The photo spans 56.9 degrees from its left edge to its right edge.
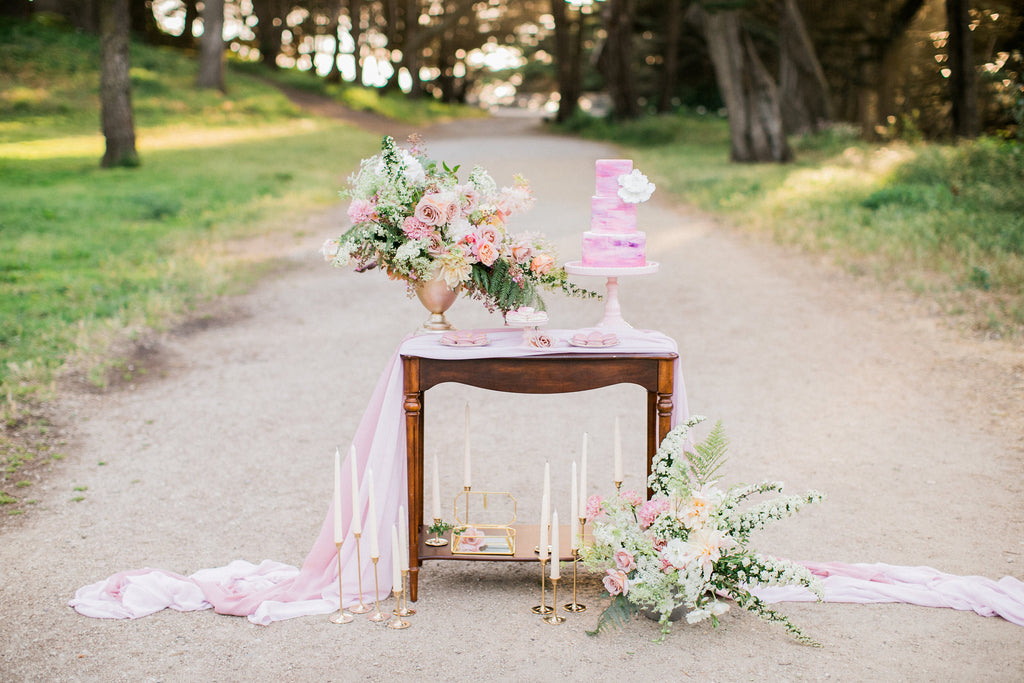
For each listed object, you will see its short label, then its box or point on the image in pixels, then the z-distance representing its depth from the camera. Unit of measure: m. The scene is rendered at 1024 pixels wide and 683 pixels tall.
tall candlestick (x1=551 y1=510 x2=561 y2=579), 3.94
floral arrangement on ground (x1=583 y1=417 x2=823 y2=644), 3.84
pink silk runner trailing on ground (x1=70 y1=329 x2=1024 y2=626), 4.12
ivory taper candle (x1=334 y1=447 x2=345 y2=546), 4.03
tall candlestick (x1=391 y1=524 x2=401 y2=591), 4.04
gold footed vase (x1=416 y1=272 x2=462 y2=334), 4.33
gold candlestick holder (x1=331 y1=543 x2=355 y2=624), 4.10
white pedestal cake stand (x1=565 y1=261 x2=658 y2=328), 4.28
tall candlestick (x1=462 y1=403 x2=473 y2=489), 4.79
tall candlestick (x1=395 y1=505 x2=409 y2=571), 4.10
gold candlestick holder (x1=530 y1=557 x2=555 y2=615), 4.13
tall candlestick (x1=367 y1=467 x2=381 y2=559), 4.03
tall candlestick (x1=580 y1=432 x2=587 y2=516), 4.20
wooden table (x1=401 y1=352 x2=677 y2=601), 4.12
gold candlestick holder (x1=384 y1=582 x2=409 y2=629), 4.02
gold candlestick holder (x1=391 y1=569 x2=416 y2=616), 4.11
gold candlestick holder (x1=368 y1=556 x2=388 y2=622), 4.09
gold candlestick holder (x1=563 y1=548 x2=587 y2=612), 4.18
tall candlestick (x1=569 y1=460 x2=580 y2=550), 4.13
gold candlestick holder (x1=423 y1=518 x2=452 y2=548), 4.55
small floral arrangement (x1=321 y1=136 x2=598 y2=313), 4.17
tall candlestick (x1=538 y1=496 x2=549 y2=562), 3.97
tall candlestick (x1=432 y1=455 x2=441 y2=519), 4.70
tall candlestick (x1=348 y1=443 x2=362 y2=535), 4.03
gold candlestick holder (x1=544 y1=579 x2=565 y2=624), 4.03
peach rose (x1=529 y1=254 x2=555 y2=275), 4.23
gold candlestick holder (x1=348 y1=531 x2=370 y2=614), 4.19
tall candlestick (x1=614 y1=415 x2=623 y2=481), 4.56
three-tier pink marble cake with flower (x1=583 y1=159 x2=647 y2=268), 4.33
